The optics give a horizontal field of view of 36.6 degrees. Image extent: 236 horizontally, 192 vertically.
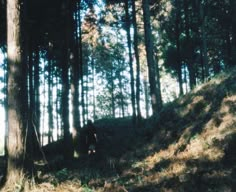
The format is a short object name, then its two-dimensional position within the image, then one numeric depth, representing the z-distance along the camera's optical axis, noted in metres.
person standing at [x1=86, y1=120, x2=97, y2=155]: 16.02
